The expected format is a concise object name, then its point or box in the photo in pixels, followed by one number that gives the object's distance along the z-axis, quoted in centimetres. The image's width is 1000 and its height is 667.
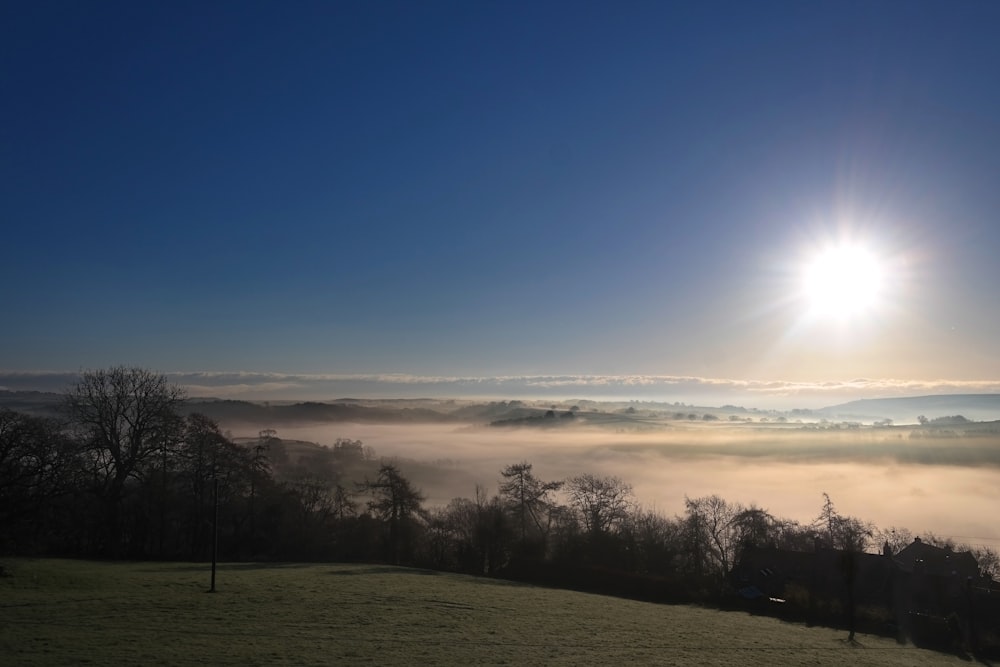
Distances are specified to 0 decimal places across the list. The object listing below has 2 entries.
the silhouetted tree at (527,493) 5538
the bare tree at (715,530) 5372
